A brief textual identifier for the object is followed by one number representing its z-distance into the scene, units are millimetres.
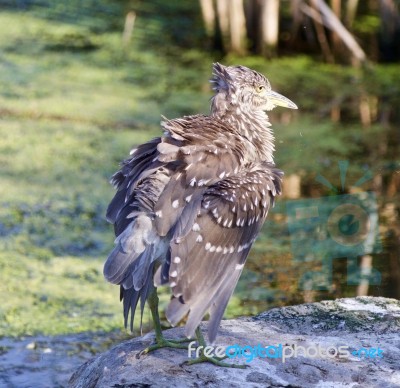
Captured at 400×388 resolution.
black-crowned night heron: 7398
